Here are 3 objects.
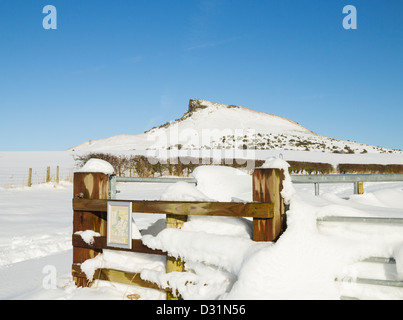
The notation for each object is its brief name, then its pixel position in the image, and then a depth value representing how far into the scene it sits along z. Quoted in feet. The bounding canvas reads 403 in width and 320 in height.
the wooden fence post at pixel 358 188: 14.98
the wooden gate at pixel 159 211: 9.14
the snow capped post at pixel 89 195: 11.98
